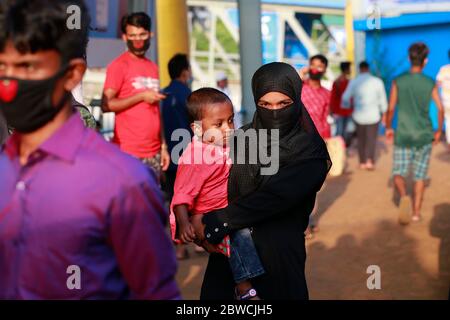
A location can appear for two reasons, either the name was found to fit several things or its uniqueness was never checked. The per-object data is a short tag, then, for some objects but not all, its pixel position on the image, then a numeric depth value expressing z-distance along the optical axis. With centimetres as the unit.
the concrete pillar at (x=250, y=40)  923
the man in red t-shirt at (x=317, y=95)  982
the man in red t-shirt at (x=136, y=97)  673
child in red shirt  404
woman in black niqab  399
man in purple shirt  231
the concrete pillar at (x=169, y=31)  1257
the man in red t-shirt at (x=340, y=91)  1606
